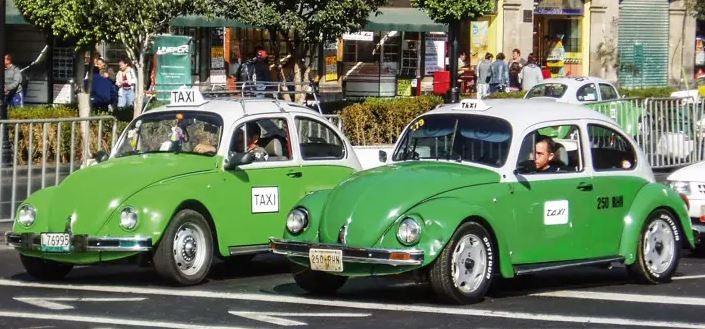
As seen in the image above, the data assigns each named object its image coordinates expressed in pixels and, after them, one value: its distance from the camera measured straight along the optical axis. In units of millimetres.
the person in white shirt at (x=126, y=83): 33750
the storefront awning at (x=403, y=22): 38812
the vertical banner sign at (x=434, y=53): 41781
